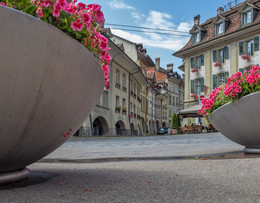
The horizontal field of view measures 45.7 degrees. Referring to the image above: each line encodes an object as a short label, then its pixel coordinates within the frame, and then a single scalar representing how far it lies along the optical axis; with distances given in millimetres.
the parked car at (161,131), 45269
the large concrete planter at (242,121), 4324
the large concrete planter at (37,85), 1673
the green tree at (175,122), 33906
